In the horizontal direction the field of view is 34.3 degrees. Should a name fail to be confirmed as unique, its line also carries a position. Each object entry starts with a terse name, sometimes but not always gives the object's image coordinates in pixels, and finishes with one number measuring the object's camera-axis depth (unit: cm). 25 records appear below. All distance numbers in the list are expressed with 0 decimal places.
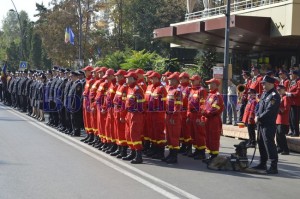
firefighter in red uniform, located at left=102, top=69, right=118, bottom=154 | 1163
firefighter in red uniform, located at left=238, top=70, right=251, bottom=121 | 1605
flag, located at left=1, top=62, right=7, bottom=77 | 3064
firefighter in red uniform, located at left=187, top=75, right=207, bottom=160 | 1148
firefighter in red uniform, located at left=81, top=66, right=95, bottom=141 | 1333
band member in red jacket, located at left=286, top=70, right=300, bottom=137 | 1385
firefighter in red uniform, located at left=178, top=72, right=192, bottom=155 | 1194
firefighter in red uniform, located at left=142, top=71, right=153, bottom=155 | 1134
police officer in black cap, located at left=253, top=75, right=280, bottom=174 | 974
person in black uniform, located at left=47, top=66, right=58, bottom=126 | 1772
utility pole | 1862
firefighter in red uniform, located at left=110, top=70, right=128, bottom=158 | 1102
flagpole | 3537
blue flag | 4112
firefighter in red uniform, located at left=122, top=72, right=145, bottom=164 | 1059
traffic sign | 4265
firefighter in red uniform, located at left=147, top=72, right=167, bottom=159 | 1102
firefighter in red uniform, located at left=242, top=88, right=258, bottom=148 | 1329
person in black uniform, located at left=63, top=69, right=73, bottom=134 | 1554
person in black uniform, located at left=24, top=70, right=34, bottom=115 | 2247
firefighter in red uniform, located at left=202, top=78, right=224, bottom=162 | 1079
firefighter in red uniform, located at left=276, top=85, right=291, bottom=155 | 1270
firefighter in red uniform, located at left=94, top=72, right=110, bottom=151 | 1216
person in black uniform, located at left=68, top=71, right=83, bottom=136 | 1507
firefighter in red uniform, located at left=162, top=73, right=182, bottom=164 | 1063
